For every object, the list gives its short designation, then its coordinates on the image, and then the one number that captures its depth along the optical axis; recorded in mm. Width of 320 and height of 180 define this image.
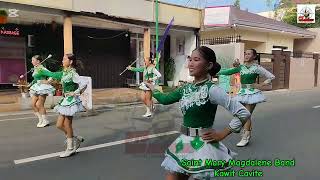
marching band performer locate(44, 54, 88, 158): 7195
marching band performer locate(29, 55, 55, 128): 10188
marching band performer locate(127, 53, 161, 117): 12188
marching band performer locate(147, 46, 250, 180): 3607
